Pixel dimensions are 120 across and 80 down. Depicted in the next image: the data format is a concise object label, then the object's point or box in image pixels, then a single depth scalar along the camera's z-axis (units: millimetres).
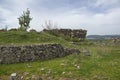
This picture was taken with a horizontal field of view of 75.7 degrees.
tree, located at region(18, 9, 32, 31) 15469
